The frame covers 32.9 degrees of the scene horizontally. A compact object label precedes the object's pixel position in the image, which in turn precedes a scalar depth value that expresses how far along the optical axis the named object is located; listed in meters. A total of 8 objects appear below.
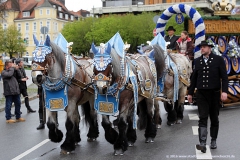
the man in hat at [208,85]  7.15
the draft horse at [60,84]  6.91
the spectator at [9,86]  11.03
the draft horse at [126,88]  6.59
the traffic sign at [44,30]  20.92
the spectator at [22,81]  12.00
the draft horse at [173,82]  9.53
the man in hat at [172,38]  11.81
